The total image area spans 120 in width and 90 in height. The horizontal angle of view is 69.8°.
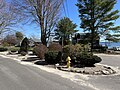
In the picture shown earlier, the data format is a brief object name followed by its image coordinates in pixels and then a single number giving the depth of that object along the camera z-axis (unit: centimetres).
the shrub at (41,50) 918
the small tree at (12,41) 3344
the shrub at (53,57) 754
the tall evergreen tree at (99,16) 1520
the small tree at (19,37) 3358
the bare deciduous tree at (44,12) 1338
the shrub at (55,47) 893
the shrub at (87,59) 610
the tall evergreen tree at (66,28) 2124
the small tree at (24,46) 1430
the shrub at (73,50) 691
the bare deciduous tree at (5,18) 1796
